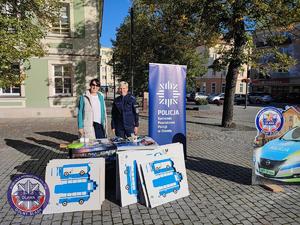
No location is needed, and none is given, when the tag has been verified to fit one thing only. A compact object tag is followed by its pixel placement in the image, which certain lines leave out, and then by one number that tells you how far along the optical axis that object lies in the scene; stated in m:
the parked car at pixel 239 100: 35.41
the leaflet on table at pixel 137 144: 4.33
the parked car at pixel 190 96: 31.59
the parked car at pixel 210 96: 35.16
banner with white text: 5.73
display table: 4.30
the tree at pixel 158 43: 15.09
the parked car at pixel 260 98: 36.68
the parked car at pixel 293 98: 35.72
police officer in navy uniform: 5.55
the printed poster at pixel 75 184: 3.86
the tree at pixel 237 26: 10.08
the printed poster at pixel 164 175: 4.08
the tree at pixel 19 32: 8.11
